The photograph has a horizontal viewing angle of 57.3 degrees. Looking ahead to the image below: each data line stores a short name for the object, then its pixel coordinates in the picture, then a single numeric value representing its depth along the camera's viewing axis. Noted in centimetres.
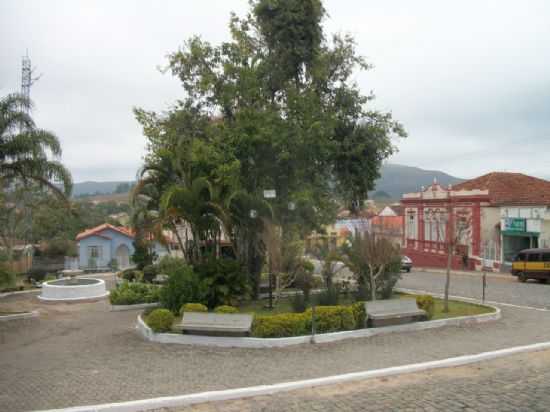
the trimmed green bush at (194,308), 1134
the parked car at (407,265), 3144
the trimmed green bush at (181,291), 1273
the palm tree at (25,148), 1550
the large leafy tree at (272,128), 1395
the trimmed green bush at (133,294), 1631
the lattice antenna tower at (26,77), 3137
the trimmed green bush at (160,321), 1070
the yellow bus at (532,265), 2342
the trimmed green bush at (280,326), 1032
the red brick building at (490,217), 2919
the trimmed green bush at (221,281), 1314
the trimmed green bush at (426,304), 1224
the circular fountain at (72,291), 1858
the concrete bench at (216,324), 1021
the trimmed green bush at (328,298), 1302
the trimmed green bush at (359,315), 1130
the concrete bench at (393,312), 1127
